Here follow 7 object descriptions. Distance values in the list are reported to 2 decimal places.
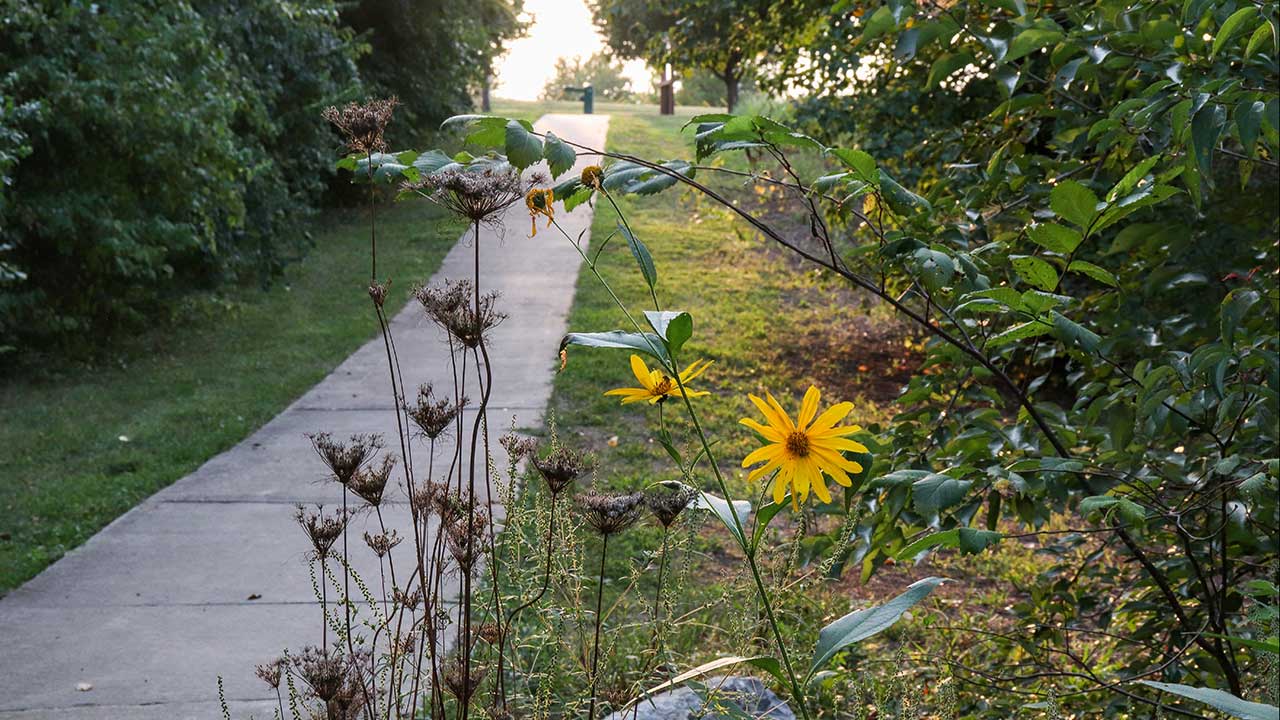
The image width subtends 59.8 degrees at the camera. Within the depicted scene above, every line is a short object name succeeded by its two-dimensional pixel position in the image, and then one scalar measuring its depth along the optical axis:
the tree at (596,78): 48.47
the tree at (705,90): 34.69
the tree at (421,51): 15.83
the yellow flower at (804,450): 1.46
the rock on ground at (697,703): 2.72
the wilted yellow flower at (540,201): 1.40
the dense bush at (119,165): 7.05
